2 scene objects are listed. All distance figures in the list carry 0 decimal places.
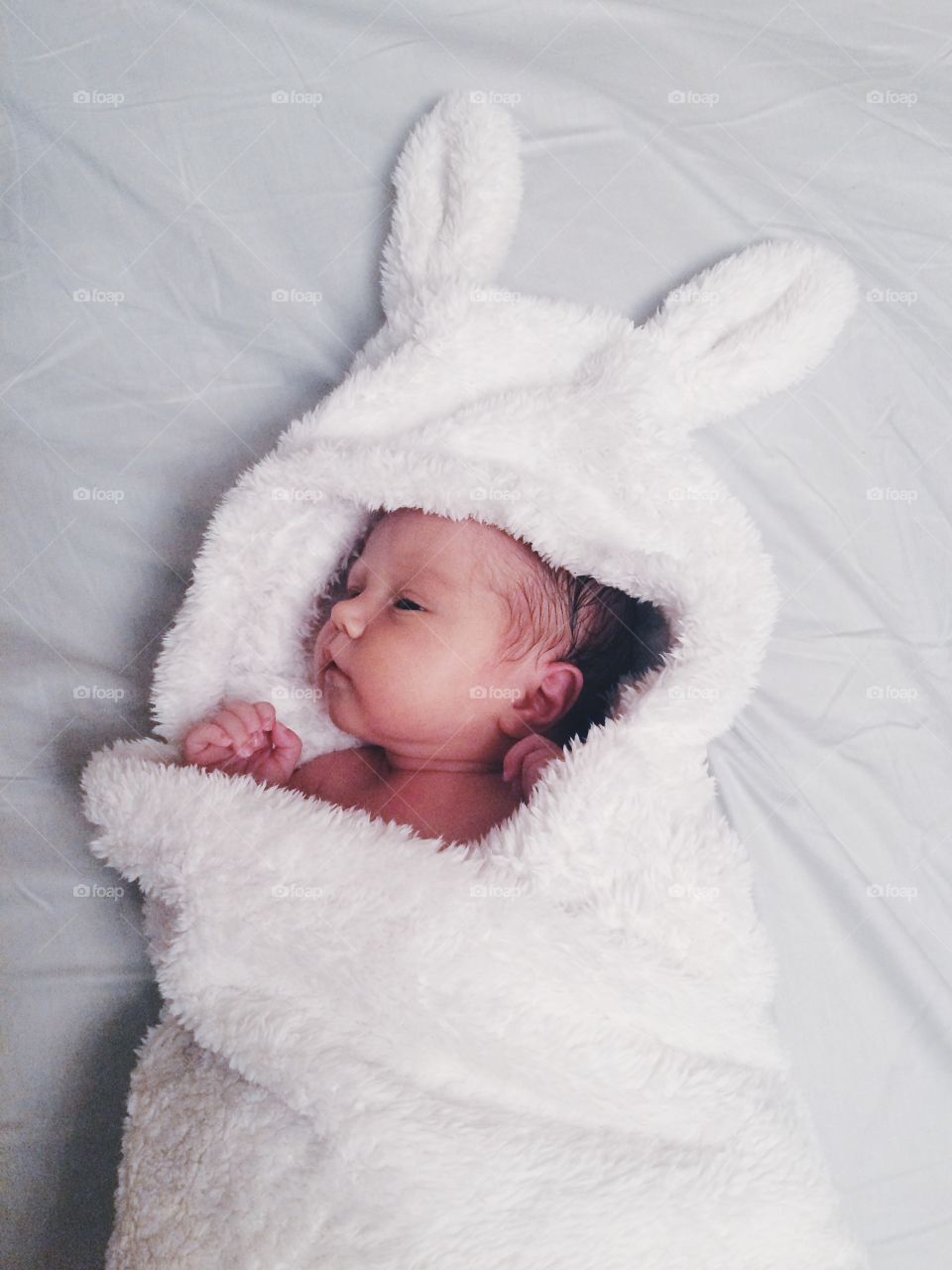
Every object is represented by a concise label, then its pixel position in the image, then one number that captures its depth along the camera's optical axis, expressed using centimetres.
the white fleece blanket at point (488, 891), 34
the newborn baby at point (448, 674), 42
